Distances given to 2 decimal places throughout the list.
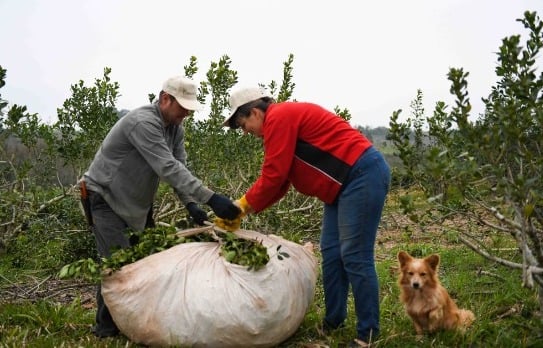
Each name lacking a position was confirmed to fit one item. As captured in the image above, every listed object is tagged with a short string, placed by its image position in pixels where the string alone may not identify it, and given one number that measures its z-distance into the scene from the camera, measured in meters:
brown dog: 3.98
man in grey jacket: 4.00
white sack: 3.59
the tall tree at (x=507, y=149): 2.96
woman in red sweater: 3.77
